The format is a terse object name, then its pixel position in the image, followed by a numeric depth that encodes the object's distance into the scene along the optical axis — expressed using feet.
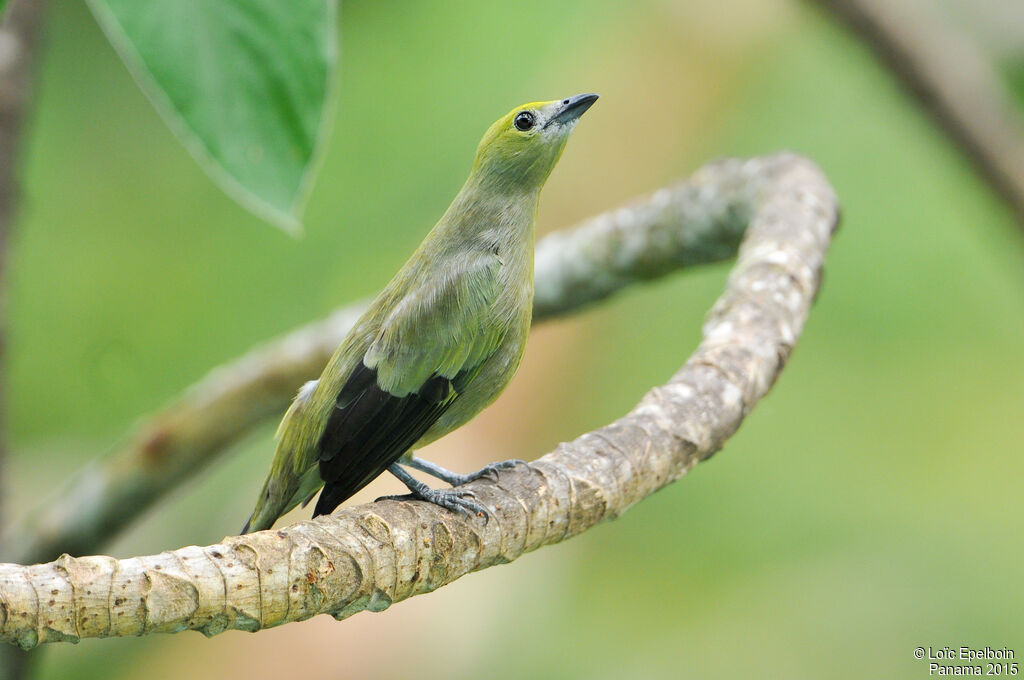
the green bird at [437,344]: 14.87
